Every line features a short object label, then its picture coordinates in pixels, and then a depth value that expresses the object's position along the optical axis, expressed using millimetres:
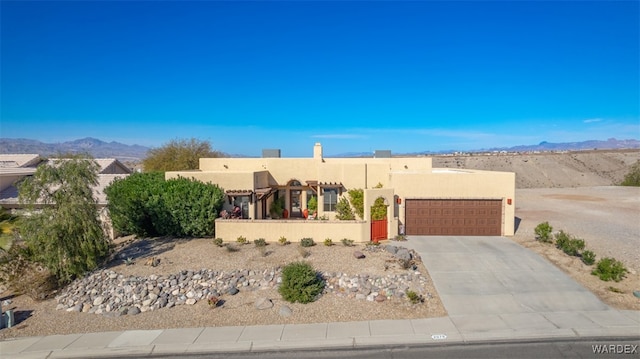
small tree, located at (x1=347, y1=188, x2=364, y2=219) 20750
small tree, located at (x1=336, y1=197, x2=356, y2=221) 20922
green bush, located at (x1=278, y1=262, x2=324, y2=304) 12633
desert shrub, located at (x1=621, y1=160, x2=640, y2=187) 43000
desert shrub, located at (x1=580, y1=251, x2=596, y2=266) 15030
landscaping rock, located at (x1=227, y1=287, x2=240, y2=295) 13387
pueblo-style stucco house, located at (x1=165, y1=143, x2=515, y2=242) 18391
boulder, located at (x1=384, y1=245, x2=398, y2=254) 16438
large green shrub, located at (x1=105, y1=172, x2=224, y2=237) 18891
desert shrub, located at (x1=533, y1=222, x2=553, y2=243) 17936
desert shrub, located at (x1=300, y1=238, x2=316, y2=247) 17500
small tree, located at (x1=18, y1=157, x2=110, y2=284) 14023
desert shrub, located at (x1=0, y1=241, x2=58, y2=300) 14234
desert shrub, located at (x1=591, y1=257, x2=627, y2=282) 13617
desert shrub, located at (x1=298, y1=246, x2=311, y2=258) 16078
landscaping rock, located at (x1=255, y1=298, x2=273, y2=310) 12375
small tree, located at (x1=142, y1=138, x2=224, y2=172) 38594
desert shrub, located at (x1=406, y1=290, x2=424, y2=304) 12289
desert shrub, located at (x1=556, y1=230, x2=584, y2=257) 16047
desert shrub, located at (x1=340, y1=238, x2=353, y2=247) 17614
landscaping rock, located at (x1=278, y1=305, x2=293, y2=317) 11867
